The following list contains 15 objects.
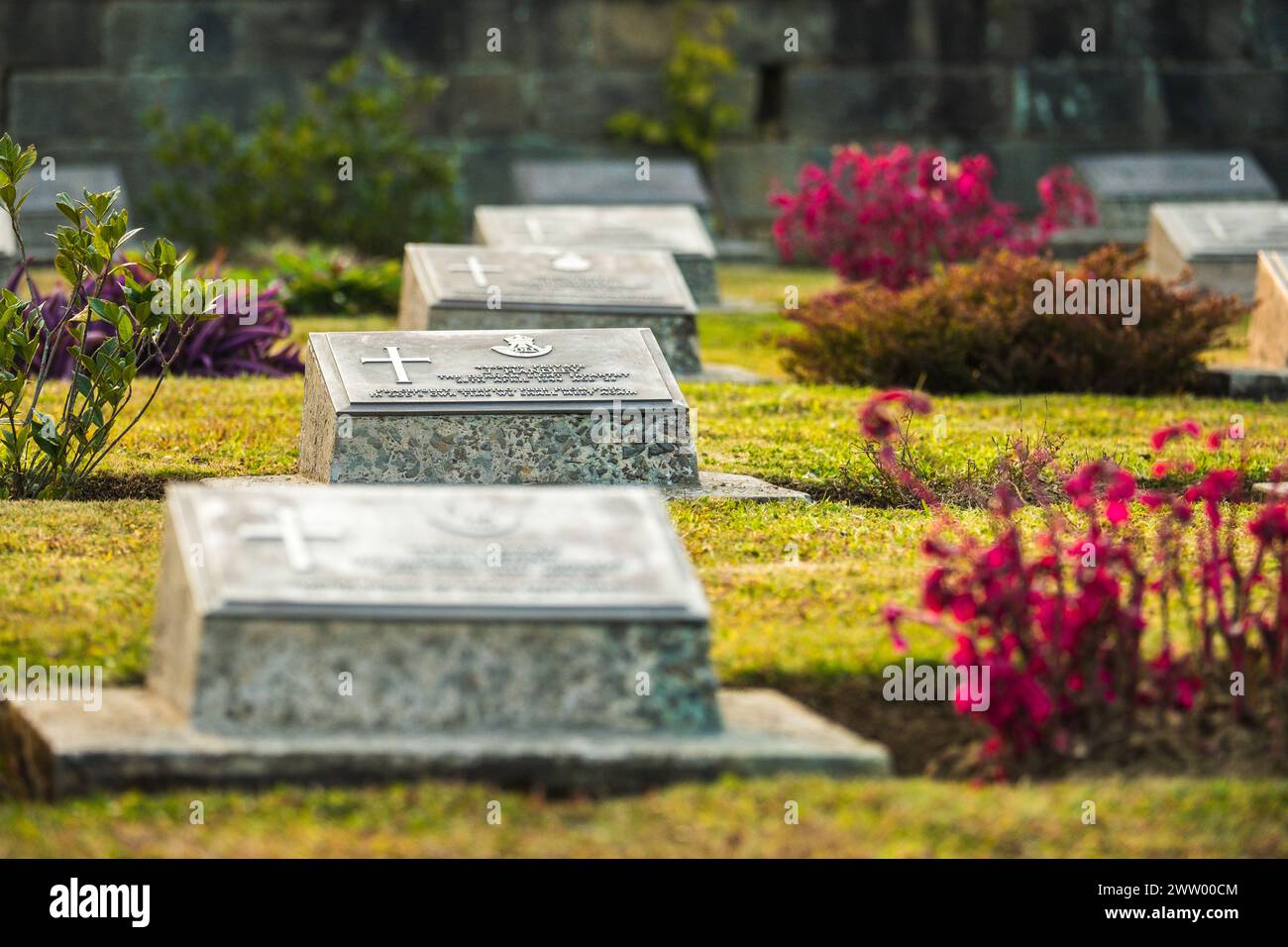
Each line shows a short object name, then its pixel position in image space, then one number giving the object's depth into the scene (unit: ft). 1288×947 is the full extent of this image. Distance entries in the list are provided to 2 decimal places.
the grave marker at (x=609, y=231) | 42.06
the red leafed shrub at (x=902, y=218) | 42.19
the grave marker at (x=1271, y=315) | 35.91
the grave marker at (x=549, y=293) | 33.32
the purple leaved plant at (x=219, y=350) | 33.76
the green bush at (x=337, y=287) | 42.34
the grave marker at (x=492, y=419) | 23.38
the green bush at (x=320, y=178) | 51.65
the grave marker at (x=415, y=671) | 14.60
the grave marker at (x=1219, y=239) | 43.73
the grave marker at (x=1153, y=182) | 57.47
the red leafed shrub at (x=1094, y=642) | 15.33
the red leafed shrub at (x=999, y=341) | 34.01
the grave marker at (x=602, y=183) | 53.88
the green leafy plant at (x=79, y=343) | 22.09
